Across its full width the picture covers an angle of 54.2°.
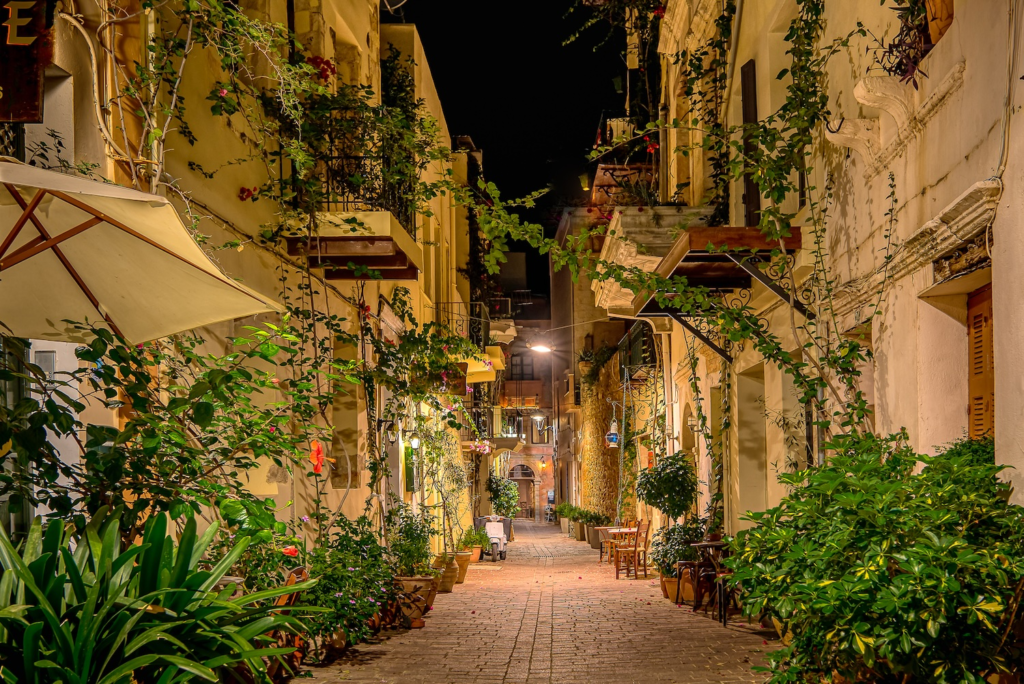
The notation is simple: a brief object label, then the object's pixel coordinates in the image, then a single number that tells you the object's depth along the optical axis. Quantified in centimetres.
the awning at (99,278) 487
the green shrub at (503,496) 3069
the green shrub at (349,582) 838
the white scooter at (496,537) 2236
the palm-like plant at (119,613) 378
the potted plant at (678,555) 1289
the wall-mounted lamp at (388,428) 1306
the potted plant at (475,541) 2060
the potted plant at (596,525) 2717
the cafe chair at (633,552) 1705
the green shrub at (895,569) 398
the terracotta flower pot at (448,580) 1530
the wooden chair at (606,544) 2071
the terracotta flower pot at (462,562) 1703
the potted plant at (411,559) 1116
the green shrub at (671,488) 1477
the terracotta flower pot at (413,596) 1110
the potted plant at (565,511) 3345
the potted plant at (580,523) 3028
